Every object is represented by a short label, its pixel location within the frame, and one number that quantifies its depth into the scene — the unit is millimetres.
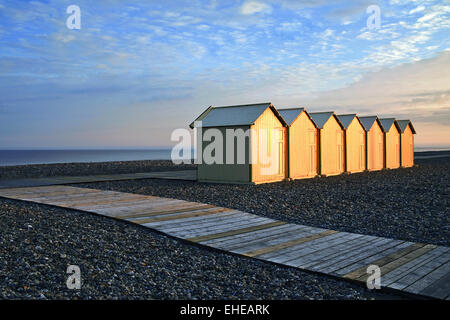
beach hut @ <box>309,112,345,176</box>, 21969
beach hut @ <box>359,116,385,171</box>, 26719
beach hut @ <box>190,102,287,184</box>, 17531
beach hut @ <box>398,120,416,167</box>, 31281
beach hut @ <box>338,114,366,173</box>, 24422
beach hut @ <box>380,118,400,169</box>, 29016
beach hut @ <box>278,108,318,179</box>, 19750
